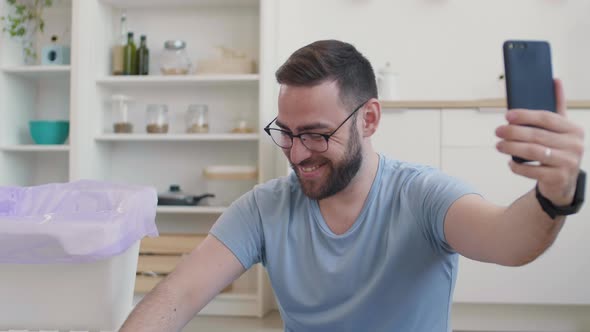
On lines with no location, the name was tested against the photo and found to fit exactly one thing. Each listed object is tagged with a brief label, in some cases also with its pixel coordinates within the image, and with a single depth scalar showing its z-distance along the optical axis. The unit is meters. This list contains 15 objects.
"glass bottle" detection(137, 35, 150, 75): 3.06
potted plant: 2.99
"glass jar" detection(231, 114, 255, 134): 2.95
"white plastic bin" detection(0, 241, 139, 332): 0.98
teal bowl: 3.02
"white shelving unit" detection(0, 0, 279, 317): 2.96
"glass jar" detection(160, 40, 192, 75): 2.97
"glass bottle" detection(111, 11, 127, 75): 3.04
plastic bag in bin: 0.94
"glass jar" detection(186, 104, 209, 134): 2.99
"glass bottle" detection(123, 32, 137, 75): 3.04
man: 1.06
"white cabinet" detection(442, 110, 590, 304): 2.48
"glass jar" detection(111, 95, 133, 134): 3.04
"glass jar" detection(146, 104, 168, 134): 2.99
